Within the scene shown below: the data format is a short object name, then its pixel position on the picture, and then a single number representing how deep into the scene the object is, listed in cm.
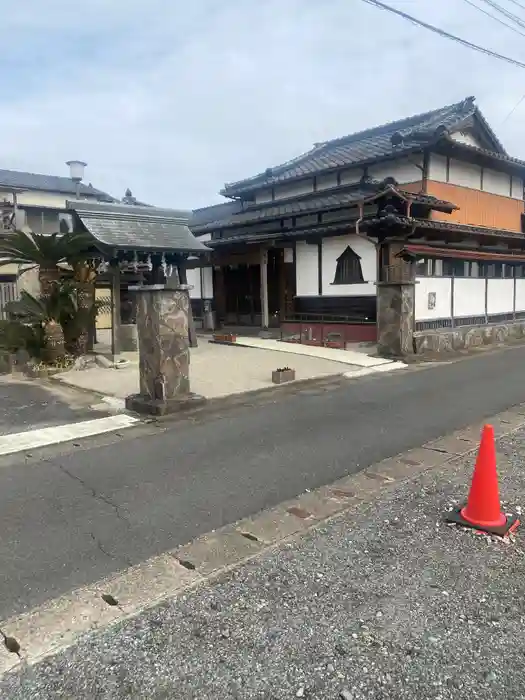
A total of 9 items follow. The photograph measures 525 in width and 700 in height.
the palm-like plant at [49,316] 1148
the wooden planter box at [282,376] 1032
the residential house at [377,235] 1497
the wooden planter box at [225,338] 1675
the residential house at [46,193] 2920
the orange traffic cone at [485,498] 399
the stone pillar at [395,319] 1383
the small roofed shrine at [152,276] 786
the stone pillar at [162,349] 781
